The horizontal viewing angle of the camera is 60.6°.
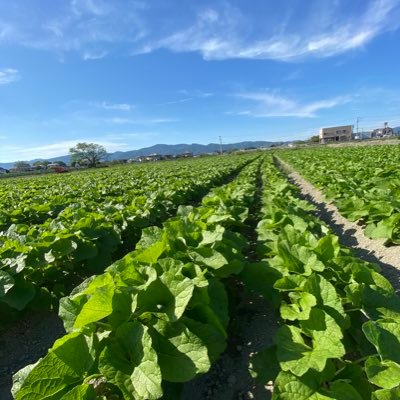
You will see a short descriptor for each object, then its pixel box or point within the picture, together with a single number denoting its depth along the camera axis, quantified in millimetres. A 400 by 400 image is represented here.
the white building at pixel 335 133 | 137750
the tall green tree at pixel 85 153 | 111750
